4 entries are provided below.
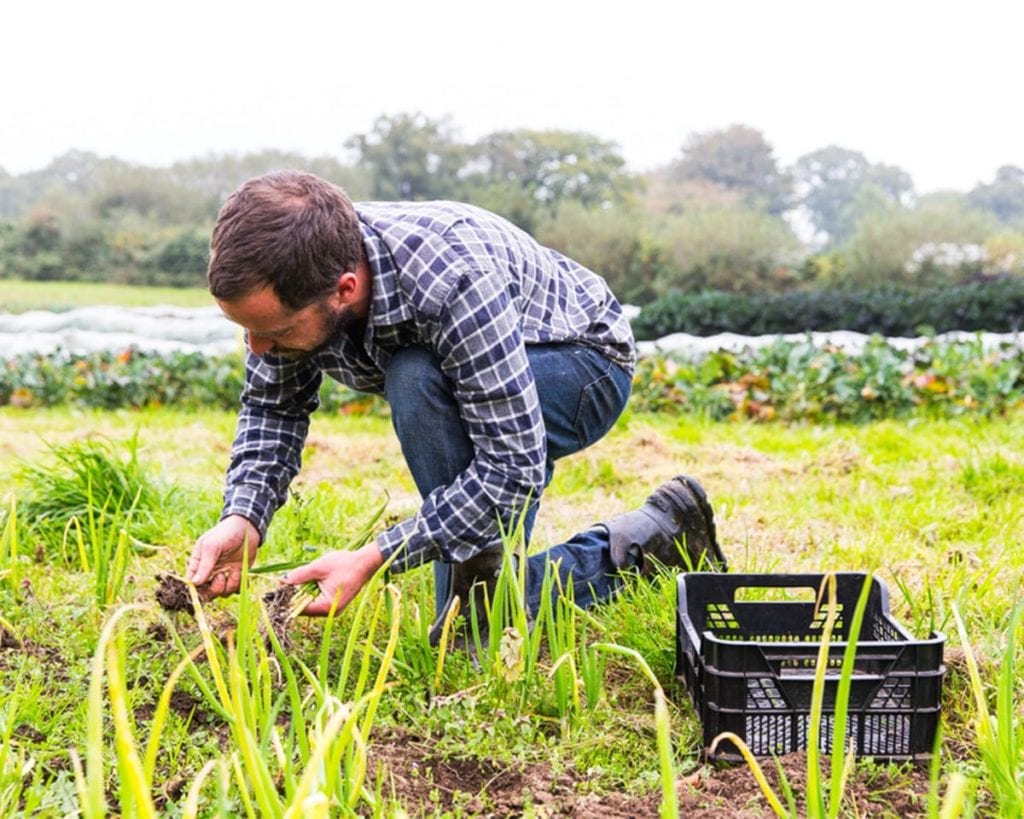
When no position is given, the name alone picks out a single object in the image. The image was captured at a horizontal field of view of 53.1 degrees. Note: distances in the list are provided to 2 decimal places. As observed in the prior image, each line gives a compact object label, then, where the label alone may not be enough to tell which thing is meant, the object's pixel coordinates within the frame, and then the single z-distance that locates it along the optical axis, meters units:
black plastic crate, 1.58
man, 1.84
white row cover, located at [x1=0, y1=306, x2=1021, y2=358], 7.54
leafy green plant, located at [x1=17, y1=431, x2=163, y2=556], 2.93
